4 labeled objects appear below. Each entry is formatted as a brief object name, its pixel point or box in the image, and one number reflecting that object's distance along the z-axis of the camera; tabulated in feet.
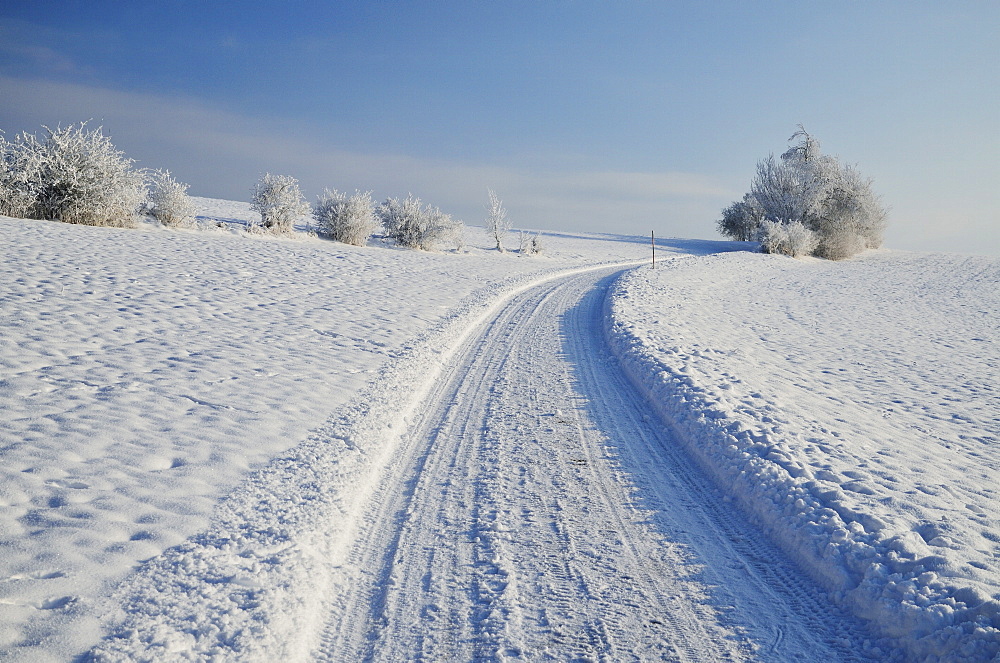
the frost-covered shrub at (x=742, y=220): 144.56
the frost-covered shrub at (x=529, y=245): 118.45
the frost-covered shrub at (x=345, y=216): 88.38
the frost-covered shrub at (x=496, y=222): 124.26
